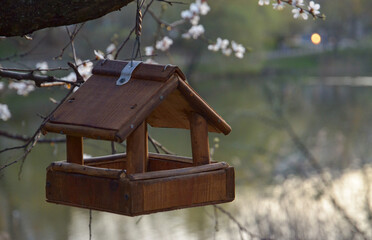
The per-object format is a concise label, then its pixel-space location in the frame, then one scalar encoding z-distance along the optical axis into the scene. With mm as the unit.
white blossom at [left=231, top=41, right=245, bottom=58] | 12131
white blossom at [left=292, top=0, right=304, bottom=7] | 6968
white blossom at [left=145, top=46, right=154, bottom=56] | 10422
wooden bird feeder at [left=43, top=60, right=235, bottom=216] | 4508
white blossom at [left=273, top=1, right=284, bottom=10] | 6825
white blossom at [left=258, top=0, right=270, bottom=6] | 7056
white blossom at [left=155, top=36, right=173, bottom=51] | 10730
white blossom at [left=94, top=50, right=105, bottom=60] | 6737
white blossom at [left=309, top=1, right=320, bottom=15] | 6856
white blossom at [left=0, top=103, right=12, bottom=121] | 12079
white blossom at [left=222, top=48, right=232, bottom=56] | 12136
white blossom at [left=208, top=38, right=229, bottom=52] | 11611
